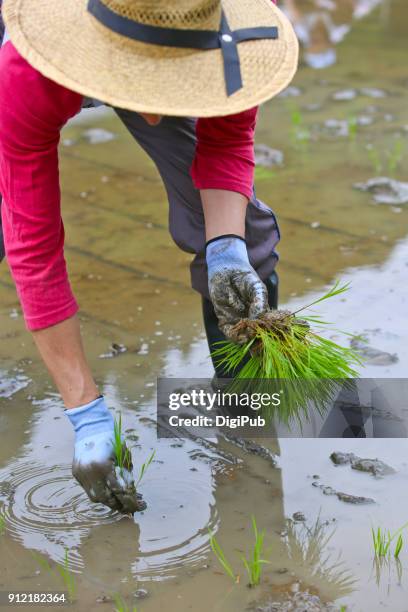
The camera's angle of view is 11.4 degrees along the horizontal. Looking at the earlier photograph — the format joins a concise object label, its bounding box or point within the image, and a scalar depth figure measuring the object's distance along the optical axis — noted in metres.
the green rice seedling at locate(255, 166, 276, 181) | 8.65
